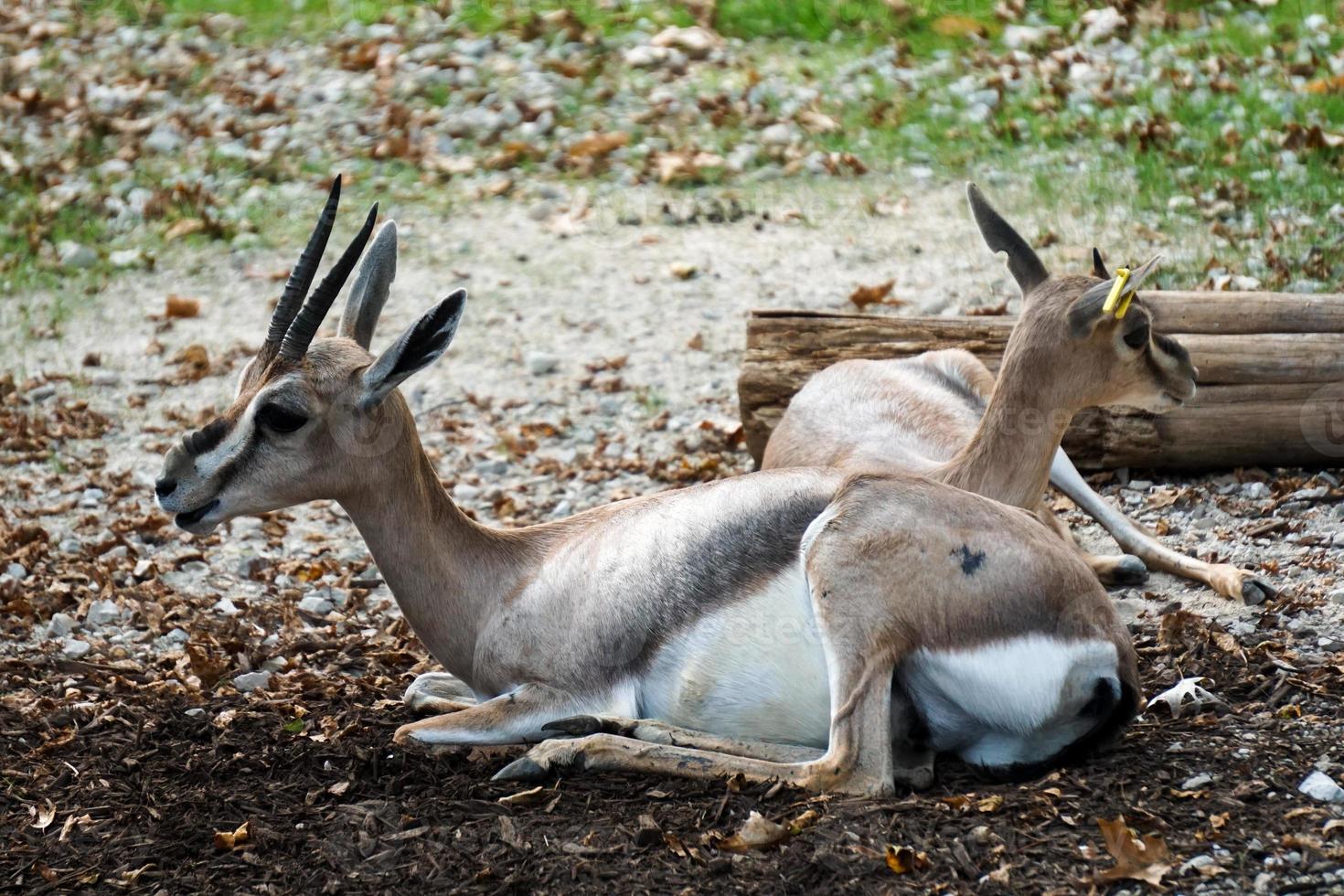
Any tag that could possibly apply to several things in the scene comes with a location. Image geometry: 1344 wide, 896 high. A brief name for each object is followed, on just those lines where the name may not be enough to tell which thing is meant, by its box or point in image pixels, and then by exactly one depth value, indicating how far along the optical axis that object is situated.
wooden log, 13.91
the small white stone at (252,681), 11.77
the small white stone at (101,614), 13.30
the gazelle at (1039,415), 11.87
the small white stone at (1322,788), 8.38
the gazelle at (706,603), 8.93
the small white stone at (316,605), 13.59
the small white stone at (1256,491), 13.86
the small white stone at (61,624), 13.04
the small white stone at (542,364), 18.64
